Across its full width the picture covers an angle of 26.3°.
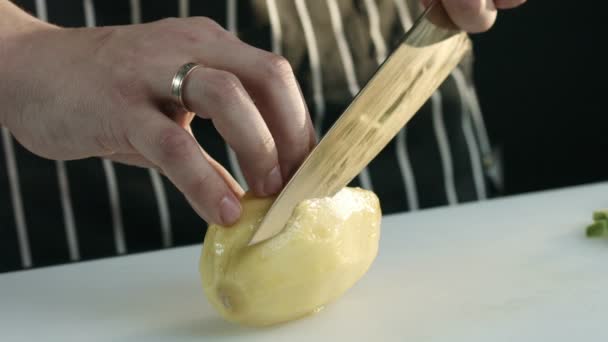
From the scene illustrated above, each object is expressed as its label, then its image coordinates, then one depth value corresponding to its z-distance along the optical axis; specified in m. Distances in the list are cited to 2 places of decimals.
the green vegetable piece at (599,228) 0.60
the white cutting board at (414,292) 0.53
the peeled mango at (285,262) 0.52
